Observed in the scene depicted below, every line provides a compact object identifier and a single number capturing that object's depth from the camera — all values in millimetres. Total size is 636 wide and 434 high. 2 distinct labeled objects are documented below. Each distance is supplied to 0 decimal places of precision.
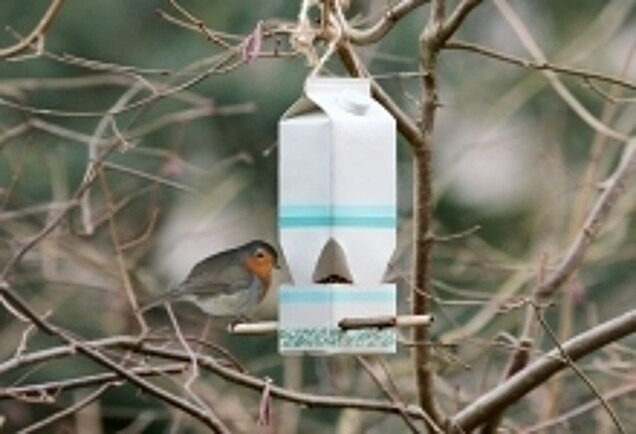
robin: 5836
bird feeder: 4855
